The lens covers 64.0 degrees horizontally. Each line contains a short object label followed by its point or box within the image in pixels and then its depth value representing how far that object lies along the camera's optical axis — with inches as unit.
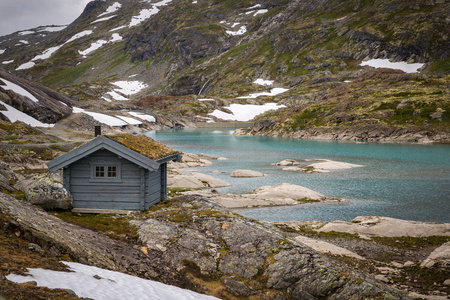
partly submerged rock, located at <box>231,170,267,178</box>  2439.7
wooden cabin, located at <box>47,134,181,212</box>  869.2
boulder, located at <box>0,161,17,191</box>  888.7
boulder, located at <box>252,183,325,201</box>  1738.4
